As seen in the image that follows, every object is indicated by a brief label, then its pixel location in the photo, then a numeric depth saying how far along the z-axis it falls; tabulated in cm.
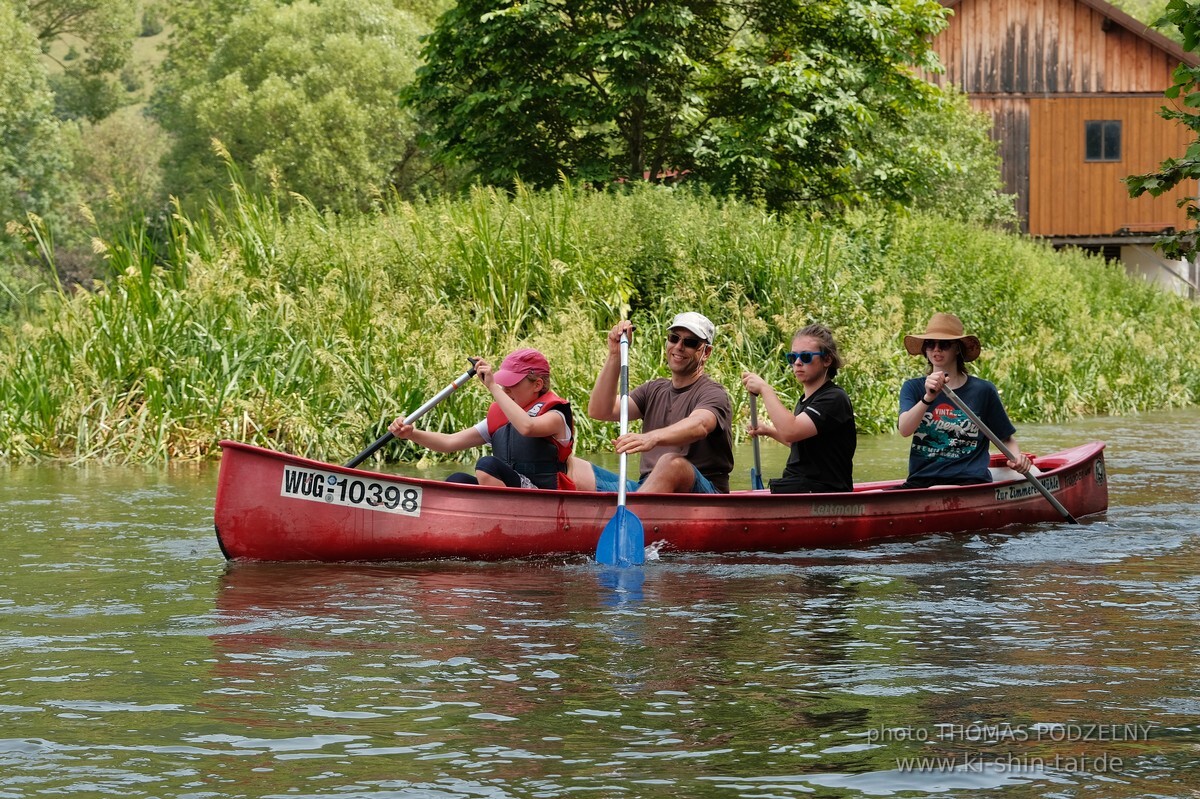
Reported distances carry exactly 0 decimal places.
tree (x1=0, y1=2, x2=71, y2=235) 3891
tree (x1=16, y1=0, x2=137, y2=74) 4961
